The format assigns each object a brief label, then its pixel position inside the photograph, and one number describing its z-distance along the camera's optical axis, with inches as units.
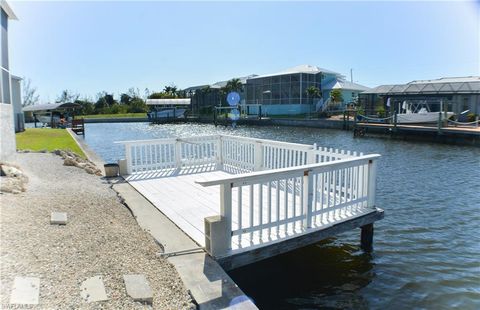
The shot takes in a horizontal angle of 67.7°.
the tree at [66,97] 2635.3
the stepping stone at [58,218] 174.6
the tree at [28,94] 2299.7
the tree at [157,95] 2785.2
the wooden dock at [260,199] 166.4
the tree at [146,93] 3018.5
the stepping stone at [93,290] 117.4
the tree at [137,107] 2719.0
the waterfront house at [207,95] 2426.4
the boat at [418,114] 1132.5
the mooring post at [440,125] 956.1
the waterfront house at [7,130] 295.7
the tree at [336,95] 1779.0
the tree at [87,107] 2522.1
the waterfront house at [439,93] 1186.3
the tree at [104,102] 2631.4
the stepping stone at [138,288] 120.7
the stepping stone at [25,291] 110.0
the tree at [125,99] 2886.6
